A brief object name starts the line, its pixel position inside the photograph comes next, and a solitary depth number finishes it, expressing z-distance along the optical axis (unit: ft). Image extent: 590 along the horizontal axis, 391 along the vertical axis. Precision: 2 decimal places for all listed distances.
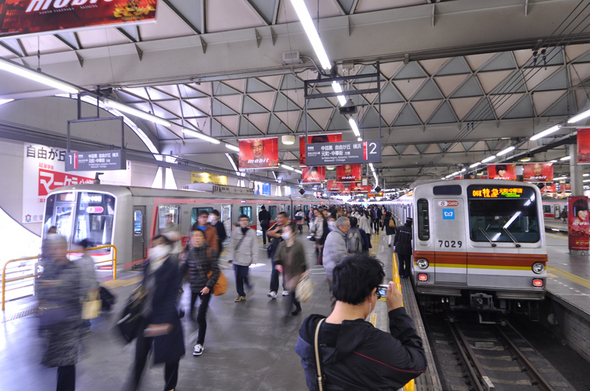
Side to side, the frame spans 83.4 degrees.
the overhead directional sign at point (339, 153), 32.30
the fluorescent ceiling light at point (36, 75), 20.51
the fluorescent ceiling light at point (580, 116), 27.71
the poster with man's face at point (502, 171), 54.80
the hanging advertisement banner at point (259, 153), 48.37
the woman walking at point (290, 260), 16.67
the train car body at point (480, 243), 17.87
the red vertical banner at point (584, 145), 35.22
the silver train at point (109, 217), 30.78
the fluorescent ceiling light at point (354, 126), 36.24
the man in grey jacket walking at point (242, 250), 20.51
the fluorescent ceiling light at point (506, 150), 46.42
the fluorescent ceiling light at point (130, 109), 30.45
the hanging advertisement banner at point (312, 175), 67.05
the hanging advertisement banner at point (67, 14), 13.20
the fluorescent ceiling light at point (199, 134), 37.39
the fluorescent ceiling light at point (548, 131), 34.90
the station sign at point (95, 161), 34.78
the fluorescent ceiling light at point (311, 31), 15.70
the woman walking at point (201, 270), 14.12
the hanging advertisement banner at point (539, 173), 57.41
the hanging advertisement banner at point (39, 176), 41.29
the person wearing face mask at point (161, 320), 9.57
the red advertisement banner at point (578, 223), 39.09
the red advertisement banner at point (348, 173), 65.41
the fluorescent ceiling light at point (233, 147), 51.21
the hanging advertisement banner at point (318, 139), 45.96
